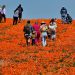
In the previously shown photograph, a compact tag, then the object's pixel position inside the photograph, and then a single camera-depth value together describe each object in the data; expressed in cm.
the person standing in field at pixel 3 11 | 4878
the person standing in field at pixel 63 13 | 4903
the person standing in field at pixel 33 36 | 3262
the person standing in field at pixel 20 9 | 4748
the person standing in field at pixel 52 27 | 3666
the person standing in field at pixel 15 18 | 4666
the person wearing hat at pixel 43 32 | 3292
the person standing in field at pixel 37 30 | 3378
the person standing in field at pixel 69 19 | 4973
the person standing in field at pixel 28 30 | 3203
